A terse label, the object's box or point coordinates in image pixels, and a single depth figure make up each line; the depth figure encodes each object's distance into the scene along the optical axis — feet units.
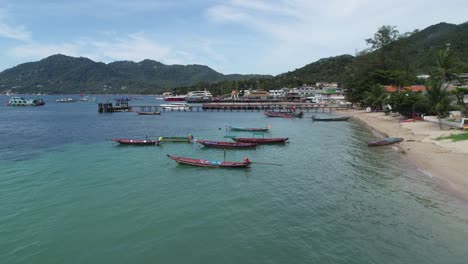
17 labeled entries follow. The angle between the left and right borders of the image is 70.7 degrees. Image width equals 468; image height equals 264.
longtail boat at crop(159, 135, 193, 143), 152.11
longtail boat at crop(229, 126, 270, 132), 188.14
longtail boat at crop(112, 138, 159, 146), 142.72
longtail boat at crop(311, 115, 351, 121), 252.01
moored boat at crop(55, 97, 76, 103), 618.85
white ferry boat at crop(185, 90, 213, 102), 576.28
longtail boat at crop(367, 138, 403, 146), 135.74
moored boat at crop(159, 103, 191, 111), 390.42
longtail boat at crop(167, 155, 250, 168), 99.55
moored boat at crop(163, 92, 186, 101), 607.78
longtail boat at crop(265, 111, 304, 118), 286.89
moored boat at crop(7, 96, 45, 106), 468.75
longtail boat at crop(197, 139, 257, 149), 136.77
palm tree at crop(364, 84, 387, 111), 266.32
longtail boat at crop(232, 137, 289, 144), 147.84
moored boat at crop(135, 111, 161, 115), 321.93
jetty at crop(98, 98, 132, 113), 349.82
